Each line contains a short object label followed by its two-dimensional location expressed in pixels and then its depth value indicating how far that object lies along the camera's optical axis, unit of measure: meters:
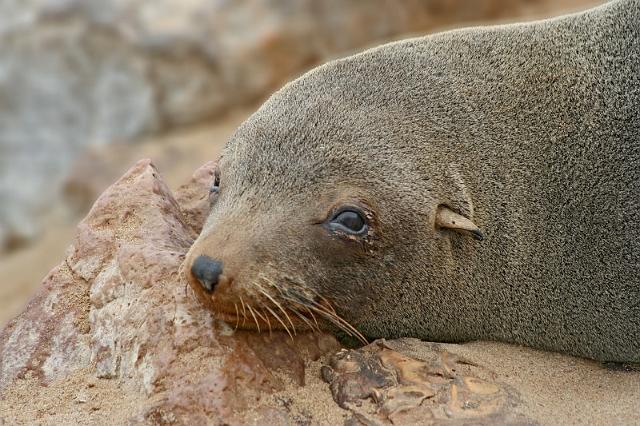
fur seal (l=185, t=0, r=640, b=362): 7.95
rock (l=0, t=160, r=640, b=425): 7.18
